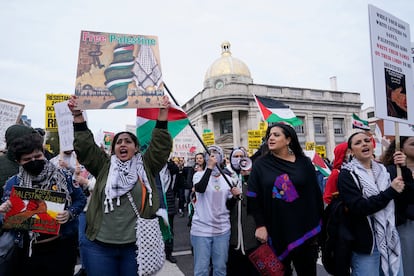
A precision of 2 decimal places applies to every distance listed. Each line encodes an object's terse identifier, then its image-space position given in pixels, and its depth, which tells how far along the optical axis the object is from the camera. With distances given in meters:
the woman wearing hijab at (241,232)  3.59
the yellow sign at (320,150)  13.11
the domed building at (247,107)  35.38
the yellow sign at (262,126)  13.50
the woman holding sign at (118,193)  2.52
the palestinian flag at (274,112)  7.68
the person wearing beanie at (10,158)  2.76
